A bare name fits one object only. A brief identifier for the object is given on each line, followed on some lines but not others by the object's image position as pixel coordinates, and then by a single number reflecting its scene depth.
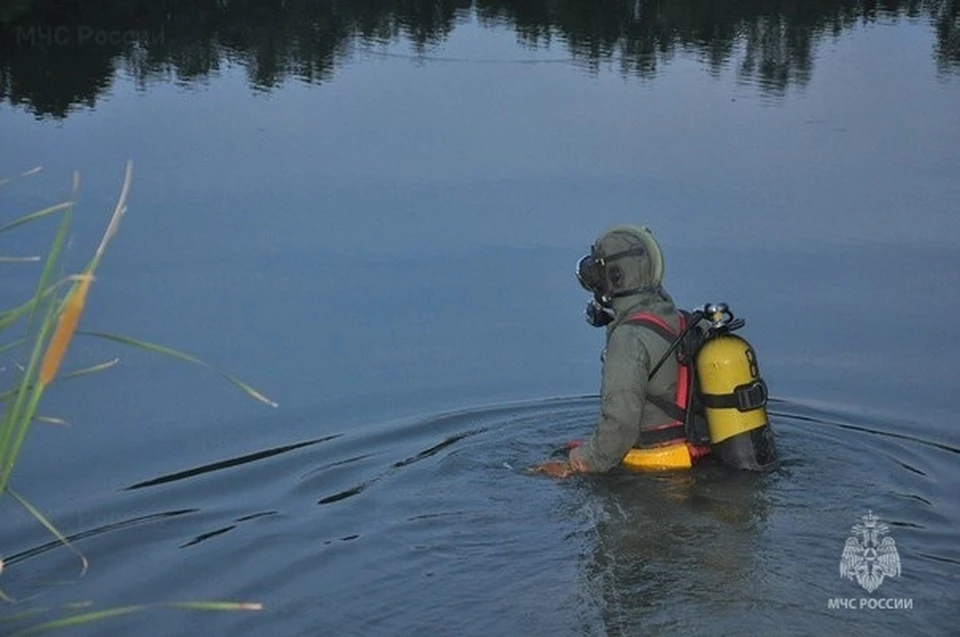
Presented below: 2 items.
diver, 7.38
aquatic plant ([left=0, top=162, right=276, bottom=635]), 3.02
